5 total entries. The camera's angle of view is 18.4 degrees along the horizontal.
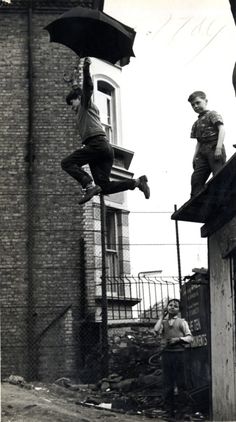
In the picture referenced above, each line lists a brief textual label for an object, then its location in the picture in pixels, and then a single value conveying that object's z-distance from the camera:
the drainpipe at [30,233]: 16.06
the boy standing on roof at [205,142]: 9.83
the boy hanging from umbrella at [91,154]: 7.99
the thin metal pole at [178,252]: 17.23
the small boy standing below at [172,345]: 12.34
